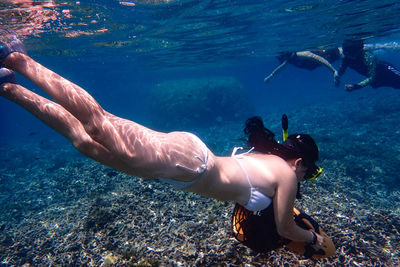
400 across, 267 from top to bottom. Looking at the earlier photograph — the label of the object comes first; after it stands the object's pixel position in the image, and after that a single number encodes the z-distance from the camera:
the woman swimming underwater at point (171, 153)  2.50
